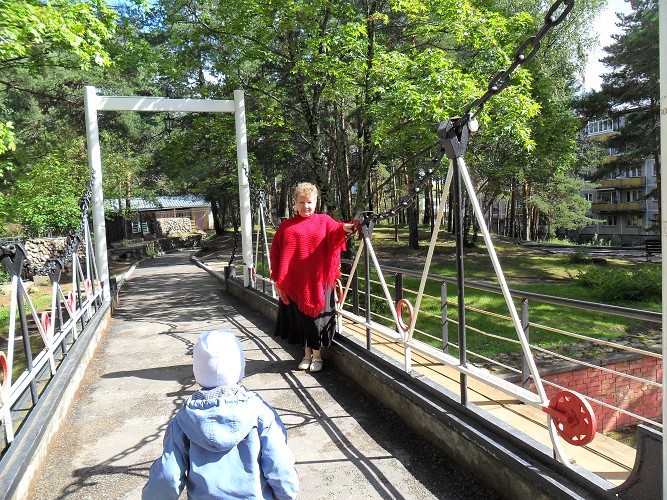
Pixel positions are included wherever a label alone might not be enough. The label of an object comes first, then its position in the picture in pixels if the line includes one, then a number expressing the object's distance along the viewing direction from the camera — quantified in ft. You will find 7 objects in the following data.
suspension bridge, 8.26
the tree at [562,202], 101.30
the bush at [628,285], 43.60
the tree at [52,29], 22.75
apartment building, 151.23
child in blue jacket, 6.33
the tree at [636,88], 58.23
